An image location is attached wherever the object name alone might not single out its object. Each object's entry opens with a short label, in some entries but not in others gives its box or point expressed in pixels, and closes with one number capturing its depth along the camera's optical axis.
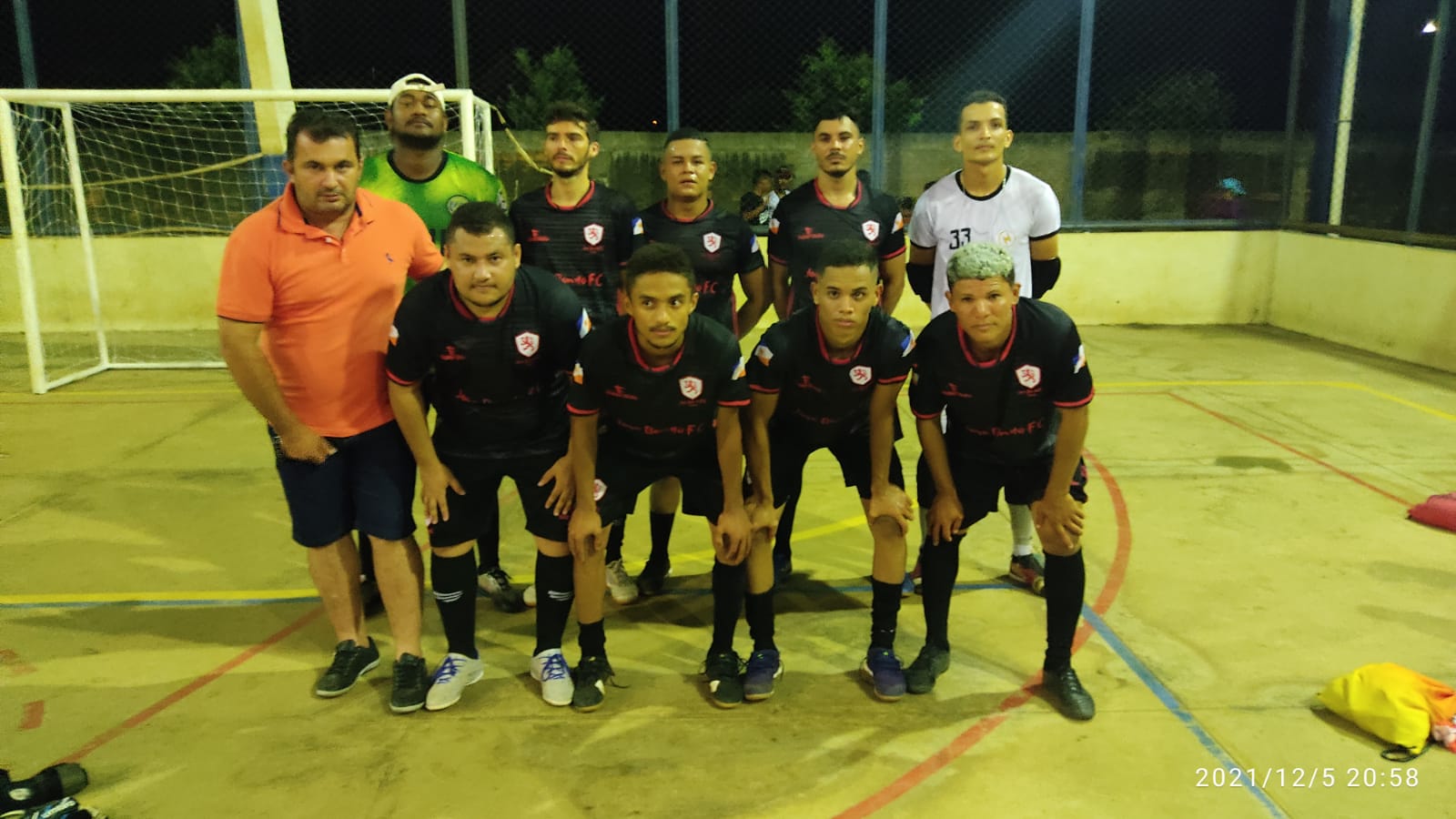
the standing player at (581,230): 3.88
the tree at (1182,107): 14.28
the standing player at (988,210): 3.79
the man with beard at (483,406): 2.98
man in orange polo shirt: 2.94
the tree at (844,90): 12.36
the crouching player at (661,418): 2.93
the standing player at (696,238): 3.84
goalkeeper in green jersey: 3.71
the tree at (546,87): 13.39
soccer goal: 8.73
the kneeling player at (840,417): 3.04
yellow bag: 2.86
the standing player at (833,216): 3.92
